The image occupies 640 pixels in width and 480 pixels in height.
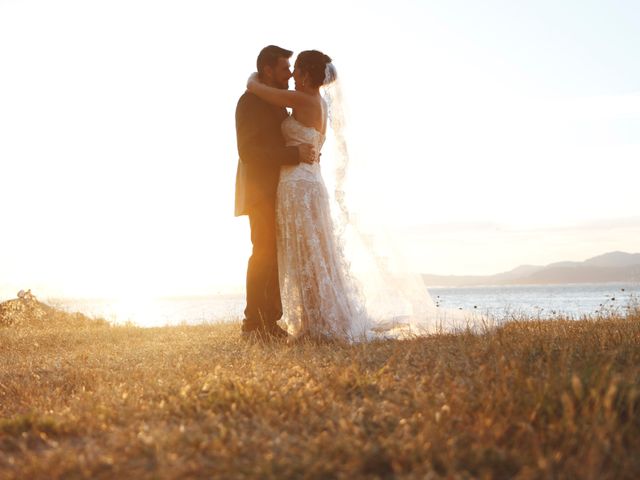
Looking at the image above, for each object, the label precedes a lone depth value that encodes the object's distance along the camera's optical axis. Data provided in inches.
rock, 555.2
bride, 297.9
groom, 299.9
